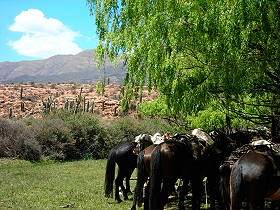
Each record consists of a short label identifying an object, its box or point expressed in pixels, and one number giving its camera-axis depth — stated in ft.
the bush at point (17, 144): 75.56
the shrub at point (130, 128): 95.35
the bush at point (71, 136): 82.53
